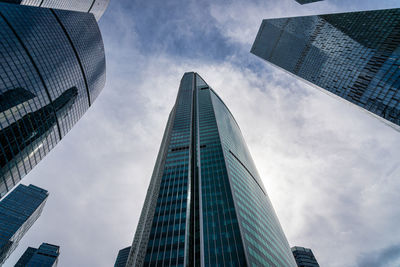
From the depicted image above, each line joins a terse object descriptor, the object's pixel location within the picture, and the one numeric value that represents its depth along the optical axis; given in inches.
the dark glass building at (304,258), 4574.3
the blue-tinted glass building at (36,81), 2272.3
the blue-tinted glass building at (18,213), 5211.6
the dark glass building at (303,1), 3630.7
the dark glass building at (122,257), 6387.8
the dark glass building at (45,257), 5836.6
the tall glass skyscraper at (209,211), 1797.5
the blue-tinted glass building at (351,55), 2662.4
